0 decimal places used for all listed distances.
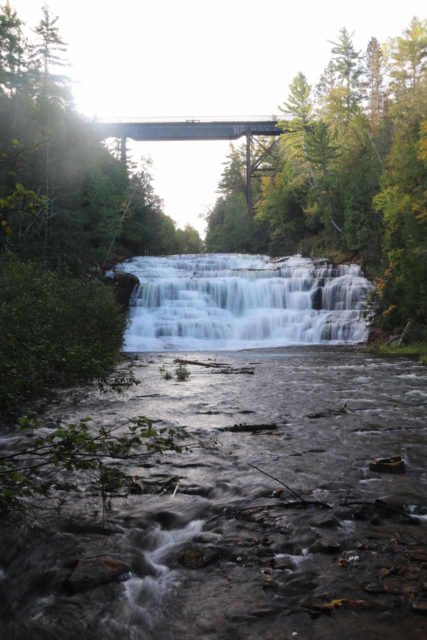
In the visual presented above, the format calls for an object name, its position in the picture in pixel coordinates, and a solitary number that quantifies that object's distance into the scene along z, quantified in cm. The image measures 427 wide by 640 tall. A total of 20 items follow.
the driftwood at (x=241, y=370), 1202
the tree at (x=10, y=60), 2475
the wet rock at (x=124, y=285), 2561
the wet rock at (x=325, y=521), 330
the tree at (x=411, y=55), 4134
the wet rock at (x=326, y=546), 297
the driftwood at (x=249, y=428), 610
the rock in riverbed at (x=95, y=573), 263
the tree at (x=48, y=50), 3114
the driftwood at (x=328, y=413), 683
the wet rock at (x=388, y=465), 442
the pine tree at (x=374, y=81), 5709
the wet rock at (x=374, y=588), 249
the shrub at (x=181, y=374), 1099
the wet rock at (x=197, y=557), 288
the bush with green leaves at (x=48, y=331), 792
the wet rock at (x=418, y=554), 279
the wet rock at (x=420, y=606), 231
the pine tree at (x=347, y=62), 5009
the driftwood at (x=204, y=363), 1370
